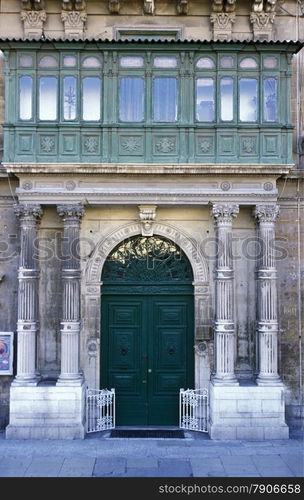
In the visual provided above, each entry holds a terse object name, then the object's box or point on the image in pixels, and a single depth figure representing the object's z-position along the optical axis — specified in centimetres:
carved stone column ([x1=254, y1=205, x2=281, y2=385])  1214
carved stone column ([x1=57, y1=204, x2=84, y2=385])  1209
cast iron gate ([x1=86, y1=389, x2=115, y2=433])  1245
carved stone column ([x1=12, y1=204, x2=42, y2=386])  1208
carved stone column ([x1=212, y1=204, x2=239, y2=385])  1209
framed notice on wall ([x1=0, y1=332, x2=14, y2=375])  1276
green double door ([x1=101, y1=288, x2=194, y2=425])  1297
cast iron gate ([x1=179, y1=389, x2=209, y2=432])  1251
